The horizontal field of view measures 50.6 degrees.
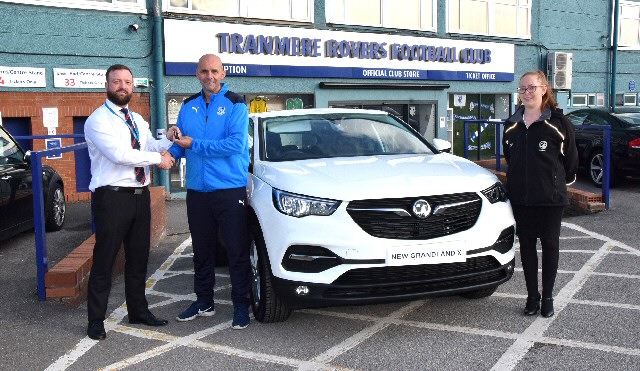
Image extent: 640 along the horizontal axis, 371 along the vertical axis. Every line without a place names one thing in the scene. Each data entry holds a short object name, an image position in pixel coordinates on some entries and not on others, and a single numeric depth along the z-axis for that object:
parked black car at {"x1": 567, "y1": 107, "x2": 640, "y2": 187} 12.21
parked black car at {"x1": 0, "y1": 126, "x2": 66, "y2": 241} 7.52
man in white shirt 4.59
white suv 4.30
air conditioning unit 19.97
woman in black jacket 4.76
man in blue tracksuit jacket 4.76
